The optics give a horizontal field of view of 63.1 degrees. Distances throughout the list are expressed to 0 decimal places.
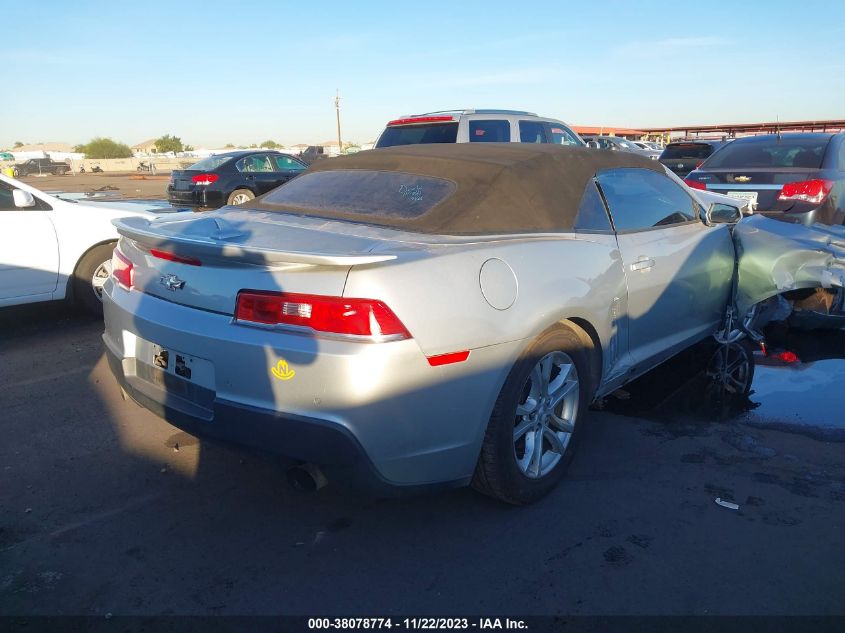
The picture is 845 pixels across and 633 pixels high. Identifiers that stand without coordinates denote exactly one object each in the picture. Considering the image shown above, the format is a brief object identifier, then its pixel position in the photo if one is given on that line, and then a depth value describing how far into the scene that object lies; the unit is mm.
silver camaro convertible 2469
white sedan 5629
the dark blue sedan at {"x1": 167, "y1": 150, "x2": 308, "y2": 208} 14047
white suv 9000
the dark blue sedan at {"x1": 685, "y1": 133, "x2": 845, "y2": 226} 7152
